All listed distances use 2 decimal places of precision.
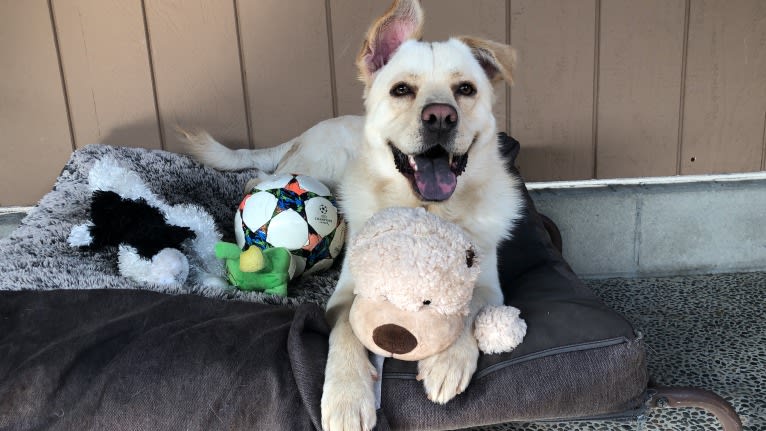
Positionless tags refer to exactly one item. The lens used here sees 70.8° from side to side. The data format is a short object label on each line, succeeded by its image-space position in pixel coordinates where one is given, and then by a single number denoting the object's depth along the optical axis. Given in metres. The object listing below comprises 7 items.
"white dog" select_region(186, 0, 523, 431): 1.77
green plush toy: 2.01
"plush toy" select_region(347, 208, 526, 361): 1.28
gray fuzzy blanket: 1.91
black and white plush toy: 1.98
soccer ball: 2.11
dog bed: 1.39
